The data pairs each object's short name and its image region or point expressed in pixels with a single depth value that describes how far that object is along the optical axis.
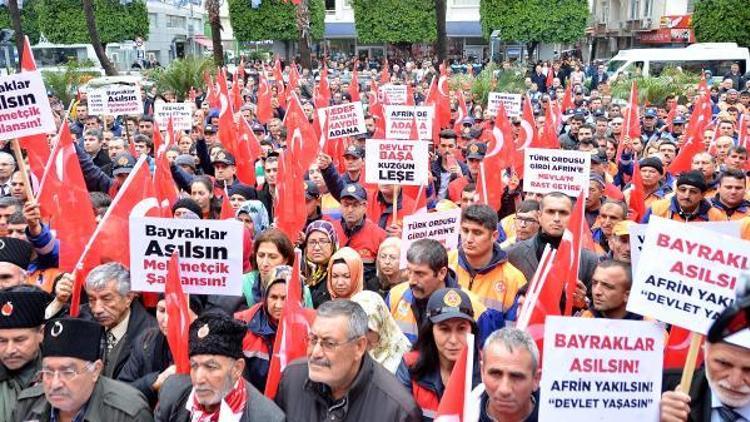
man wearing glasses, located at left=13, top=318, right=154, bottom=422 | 3.33
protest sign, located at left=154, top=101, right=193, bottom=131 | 11.43
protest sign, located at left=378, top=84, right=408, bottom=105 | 14.72
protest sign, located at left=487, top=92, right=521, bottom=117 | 12.86
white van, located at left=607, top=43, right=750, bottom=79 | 25.48
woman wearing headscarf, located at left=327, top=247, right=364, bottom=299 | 4.87
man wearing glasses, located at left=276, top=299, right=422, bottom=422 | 3.29
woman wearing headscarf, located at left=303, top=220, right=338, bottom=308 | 5.38
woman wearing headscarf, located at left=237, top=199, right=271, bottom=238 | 6.58
